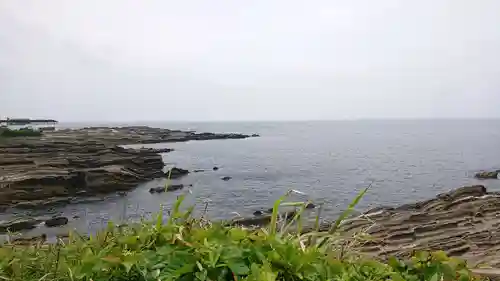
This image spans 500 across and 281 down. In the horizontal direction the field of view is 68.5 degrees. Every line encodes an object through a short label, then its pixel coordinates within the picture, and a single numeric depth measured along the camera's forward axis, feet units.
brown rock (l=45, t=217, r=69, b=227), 70.89
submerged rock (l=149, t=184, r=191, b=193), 106.91
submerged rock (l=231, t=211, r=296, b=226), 56.14
